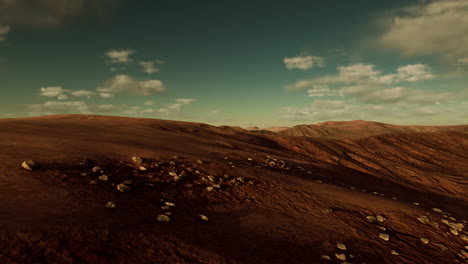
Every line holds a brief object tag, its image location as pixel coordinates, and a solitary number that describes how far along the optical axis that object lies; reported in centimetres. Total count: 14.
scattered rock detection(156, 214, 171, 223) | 430
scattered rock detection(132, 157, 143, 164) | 711
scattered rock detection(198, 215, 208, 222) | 470
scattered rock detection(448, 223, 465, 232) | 648
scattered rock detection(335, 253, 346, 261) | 407
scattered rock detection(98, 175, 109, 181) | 557
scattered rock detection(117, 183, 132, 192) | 525
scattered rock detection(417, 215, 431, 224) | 660
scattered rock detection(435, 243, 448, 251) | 529
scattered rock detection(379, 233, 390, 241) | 523
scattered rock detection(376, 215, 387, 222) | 626
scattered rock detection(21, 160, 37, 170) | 532
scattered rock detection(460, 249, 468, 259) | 508
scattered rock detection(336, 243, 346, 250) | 443
